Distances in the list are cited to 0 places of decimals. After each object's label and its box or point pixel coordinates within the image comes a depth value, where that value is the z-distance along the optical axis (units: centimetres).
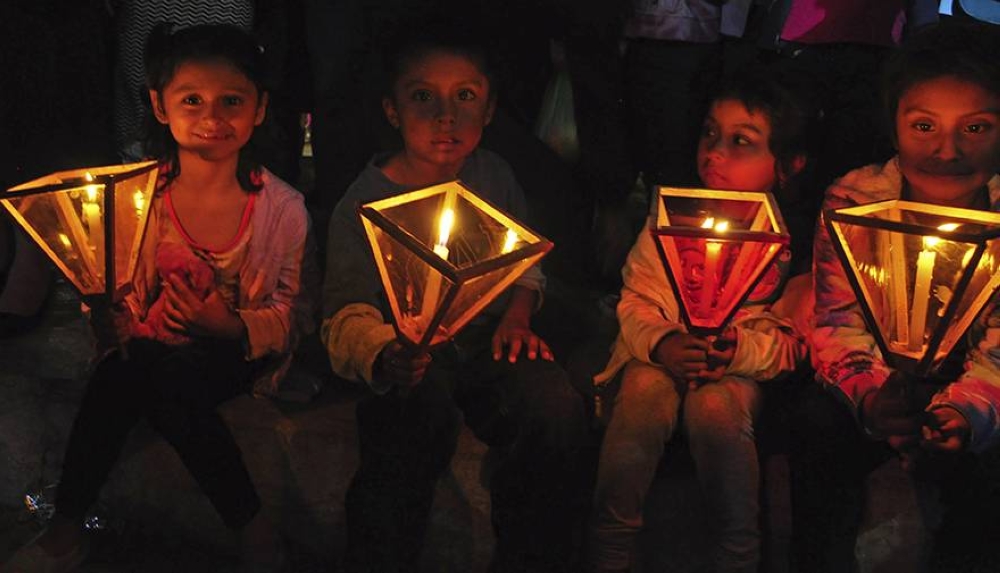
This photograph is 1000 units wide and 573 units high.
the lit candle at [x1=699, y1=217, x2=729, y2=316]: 224
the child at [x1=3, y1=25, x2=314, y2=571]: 271
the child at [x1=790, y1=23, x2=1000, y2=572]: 258
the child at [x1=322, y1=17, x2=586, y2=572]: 263
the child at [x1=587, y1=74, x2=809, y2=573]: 256
